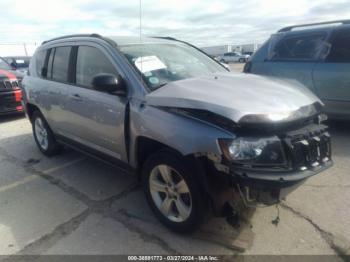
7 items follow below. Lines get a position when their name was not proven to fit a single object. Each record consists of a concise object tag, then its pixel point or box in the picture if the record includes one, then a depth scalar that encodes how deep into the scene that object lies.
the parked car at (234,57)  48.28
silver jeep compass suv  2.41
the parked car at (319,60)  5.17
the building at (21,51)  27.28
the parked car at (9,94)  7.88
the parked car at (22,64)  14.11
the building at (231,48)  64.75
